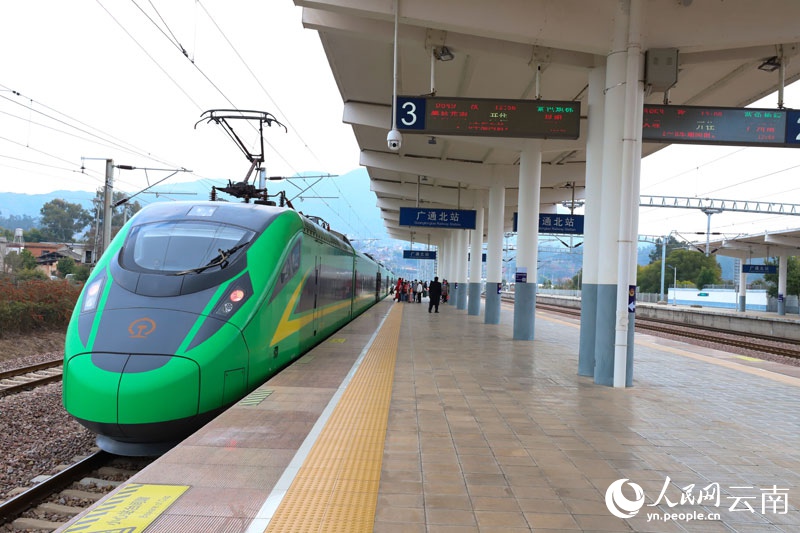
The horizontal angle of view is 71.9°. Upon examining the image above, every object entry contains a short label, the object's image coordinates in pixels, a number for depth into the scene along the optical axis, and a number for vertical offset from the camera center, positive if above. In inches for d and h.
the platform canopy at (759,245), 1299.2 +125.5
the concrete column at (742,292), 1576.0 -0.9
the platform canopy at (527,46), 315.0 +160.4
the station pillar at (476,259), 959.6 +38.6
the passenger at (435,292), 956.3 -25.5
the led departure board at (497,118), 327.3 +96.6
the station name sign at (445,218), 806.5 +87.6
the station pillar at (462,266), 1165.7 +28.4
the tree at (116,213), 1890.3 +228.4
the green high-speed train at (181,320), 199.8 -22.7
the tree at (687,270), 3034.5 +108.0
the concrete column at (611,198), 317.4 +51.0
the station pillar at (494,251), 760.3 +40.9
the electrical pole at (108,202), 754.3 +84.9
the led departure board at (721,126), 318.0 +94.9
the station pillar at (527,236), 564.7 +47.6
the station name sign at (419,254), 1481.4 +62.1
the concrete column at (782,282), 1446.9 +30.6
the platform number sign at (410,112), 332.2 +99.1
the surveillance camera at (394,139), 321.1 +79.9
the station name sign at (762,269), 1508.4 +65.2
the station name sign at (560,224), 768.9 +83.5
